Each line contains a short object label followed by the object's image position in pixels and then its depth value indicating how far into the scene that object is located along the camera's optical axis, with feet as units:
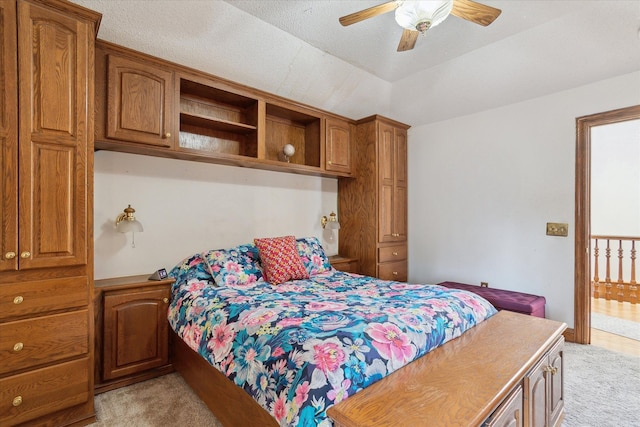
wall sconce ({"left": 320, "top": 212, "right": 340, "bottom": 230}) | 12.39
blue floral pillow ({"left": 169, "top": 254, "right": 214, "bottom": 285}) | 8.20
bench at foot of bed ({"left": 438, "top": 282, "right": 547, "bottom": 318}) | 9.24
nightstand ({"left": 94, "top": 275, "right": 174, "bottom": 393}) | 7.05
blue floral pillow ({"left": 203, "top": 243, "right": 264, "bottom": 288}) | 8.18
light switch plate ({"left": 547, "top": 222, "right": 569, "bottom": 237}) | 9.97
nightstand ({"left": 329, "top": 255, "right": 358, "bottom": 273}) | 11.50
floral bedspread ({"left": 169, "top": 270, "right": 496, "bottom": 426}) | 3.86
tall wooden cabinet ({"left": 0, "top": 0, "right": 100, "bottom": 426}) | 5.26
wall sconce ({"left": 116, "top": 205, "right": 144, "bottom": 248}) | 7.80
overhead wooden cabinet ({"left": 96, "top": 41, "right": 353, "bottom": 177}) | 7.20
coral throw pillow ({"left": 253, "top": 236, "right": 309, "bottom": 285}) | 8.73
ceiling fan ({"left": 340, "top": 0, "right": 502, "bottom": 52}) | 5.51
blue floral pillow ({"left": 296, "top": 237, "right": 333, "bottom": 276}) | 9.91
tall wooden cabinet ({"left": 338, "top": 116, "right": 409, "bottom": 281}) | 11.94
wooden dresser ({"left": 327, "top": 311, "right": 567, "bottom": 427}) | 3.44
